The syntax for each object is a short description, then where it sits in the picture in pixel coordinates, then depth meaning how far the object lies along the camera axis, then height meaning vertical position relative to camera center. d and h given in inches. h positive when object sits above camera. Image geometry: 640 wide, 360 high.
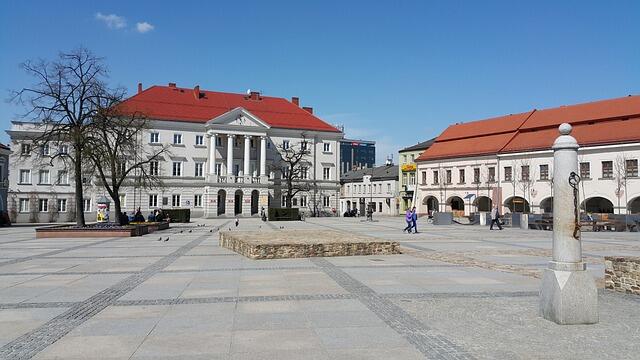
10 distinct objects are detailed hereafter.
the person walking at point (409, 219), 1219.7 -39.2
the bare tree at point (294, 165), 2967.5 +225.0
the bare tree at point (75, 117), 1131.9 +194.6
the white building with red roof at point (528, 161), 2023.9 +198.6
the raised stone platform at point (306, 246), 628.4 -55.9
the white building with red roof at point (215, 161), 2417.6 +241.4
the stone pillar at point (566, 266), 293.4 -37.0
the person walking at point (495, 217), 1472.4 -40.3
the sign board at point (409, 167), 3309.5 +235.2
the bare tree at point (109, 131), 1190.3 +168.3
